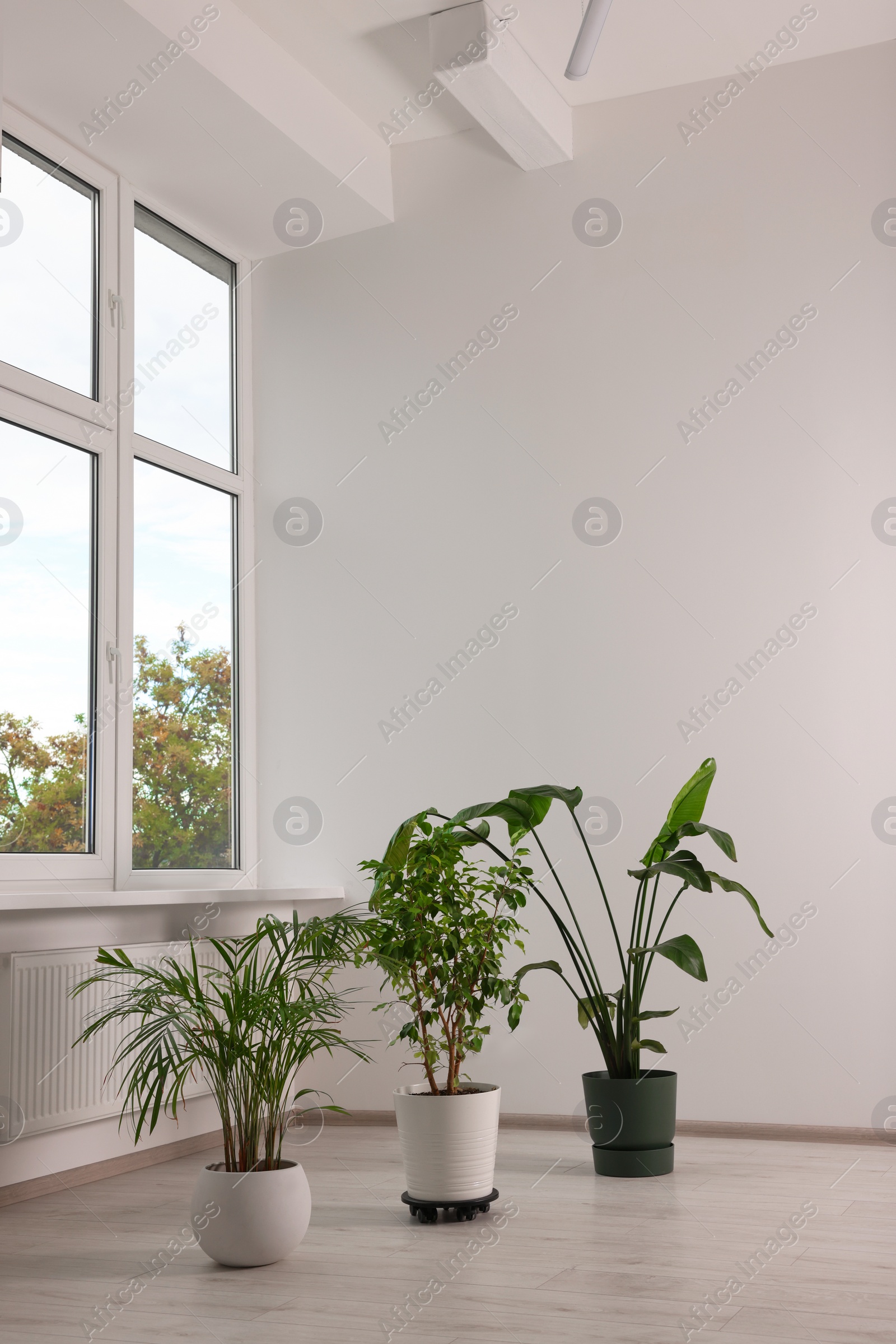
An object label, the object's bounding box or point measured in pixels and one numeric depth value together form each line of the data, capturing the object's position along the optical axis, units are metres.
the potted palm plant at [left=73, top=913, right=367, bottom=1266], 2.55
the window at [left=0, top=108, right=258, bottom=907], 3.78
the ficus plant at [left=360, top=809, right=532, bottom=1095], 3.01
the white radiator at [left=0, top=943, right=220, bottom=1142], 3.31
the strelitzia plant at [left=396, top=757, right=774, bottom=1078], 3.45
